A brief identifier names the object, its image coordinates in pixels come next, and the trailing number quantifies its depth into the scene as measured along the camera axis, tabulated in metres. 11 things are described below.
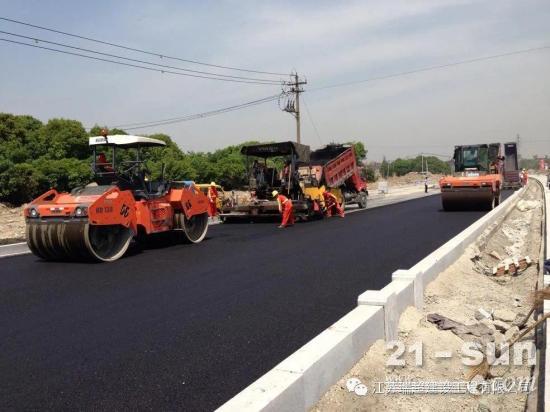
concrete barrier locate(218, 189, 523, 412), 2.86
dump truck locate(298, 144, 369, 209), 16.79
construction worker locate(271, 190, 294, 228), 14.19
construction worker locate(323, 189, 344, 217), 16.94
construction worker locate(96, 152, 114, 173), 9.80
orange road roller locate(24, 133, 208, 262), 8.55
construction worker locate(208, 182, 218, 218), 17.00
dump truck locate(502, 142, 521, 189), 35.88
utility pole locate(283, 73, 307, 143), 35.38
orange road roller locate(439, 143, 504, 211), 17.00
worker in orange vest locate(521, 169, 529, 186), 38.69
